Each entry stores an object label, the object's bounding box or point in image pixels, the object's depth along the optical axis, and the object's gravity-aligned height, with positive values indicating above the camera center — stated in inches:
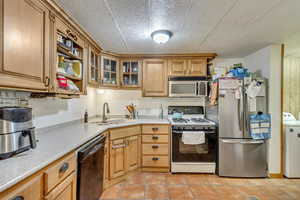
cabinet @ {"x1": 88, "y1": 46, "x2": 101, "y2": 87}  96.5 +23.0
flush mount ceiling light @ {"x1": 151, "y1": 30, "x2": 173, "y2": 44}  82.0 +35.6
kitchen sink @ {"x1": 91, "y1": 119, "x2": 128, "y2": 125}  99.9 -14.2
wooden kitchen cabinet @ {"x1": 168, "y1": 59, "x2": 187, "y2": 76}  123.2 +28.0
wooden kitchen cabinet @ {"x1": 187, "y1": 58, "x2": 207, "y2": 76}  122.1 +27.1
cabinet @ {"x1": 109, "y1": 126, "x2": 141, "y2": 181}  89.4 -30.9
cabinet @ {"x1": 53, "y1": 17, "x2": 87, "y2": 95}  63.2 +19.8
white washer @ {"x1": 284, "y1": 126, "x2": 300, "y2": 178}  99.6 -32.0
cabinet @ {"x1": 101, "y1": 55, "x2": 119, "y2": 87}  117.5 +23.6
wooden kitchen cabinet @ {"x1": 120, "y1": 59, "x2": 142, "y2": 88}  125.2 +22.8
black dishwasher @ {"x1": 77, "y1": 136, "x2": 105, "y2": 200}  56.3 -28.5
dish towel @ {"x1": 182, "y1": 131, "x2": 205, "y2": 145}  101.7 -24.1
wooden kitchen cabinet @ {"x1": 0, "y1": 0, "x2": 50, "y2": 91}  39.6 +16.4
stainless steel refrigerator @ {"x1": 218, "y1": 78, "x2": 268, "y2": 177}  99.7 -22.0
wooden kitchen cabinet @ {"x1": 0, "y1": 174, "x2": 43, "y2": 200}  30.0 -19.0
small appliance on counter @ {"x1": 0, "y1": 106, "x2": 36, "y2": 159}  39.1 -8.3
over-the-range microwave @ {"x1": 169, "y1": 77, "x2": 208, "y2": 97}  119.7 +11.8
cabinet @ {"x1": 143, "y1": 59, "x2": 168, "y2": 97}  123.6 +19.3
